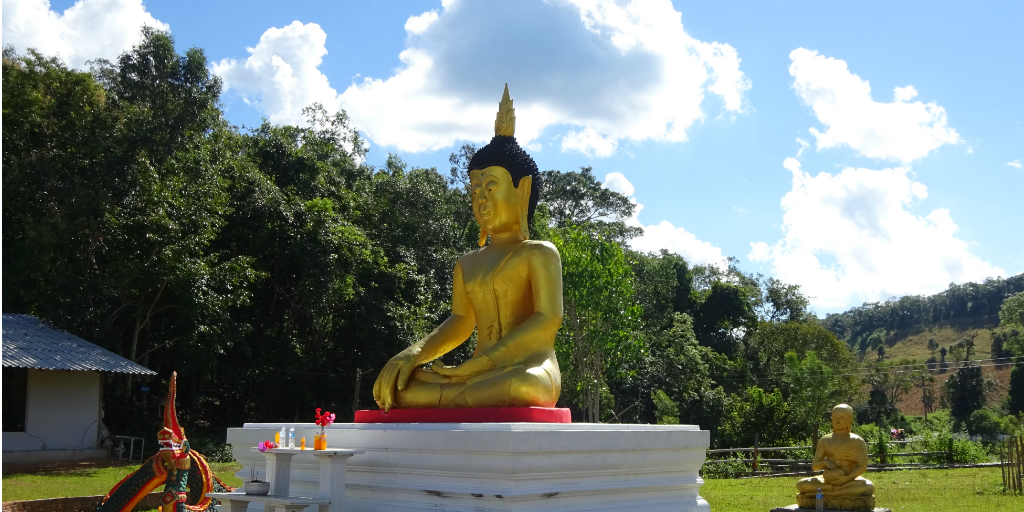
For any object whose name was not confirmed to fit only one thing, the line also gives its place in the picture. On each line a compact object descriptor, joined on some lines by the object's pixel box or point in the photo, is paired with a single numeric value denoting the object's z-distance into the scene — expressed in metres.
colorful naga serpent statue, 7.49
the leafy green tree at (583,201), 37.66
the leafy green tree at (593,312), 21.58
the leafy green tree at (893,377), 50.00
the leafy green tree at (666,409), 26.62
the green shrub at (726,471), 21.67
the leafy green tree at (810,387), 29.70
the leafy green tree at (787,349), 40.03
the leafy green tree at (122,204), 17.73
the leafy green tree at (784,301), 49.16
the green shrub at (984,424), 36.78
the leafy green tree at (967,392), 48.66
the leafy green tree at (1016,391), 43.34
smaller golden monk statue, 10.93
